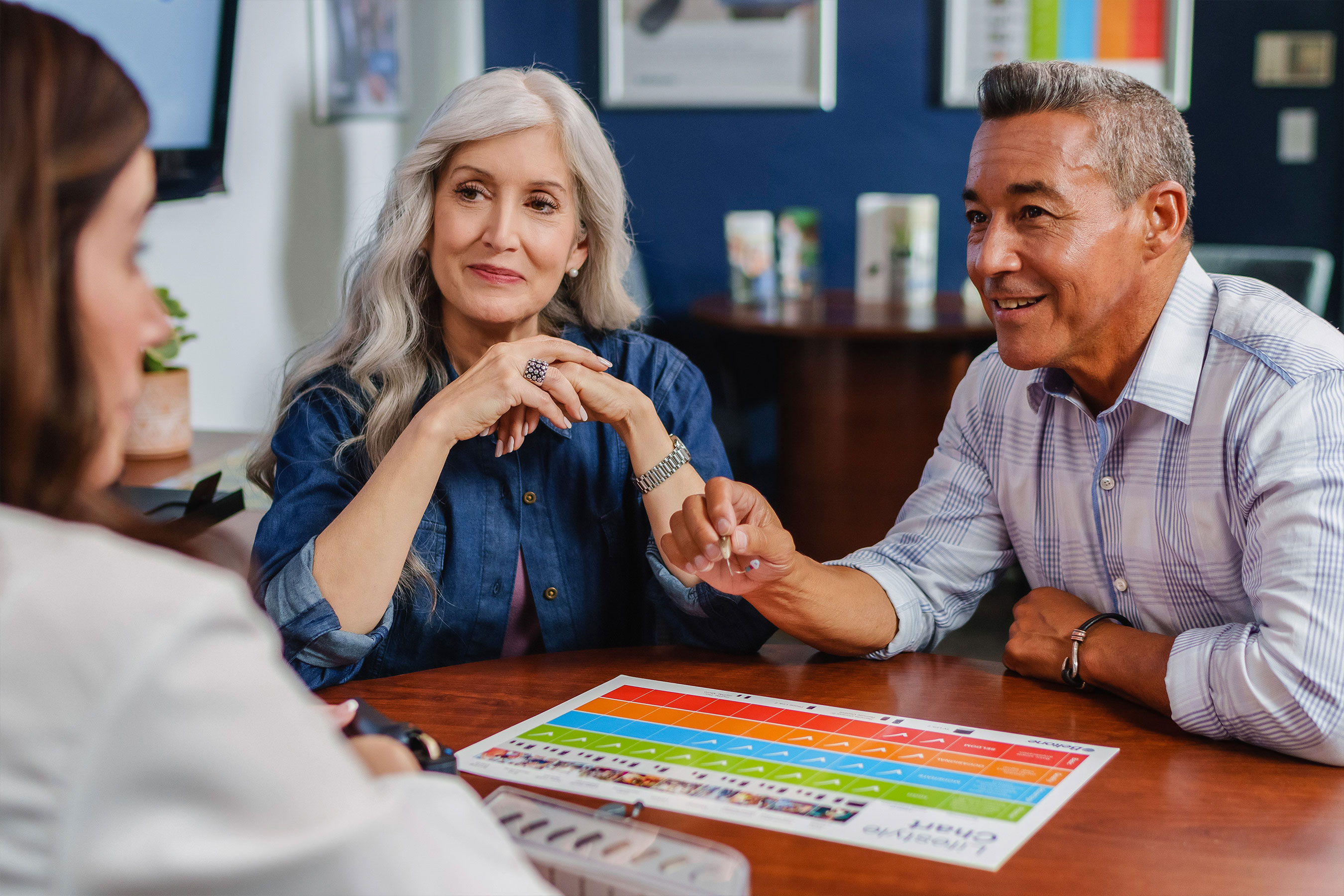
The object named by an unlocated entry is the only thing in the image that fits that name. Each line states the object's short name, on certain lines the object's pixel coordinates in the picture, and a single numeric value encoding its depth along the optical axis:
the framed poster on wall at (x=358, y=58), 2.97
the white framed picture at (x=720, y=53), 4.27
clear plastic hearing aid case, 0.74
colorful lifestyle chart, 0.95
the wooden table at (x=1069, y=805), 0.87
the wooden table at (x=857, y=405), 3.41
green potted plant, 2.14
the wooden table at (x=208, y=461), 2.05
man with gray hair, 1.23
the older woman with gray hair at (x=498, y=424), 1.52
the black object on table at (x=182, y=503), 1.78
